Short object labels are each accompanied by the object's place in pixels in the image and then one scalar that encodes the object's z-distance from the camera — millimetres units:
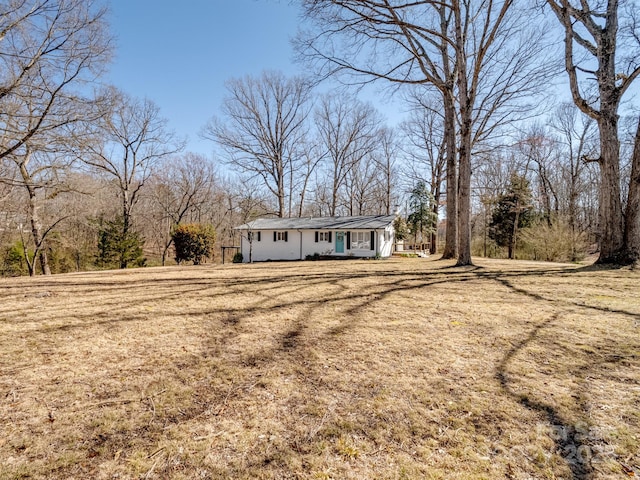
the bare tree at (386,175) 28722
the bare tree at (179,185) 24688
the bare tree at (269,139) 24656
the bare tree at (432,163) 24328
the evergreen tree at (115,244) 19094
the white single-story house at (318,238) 18859
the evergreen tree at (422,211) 23781
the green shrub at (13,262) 16047
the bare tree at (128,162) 19891
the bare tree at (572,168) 23750
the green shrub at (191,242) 16797
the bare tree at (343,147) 27094
